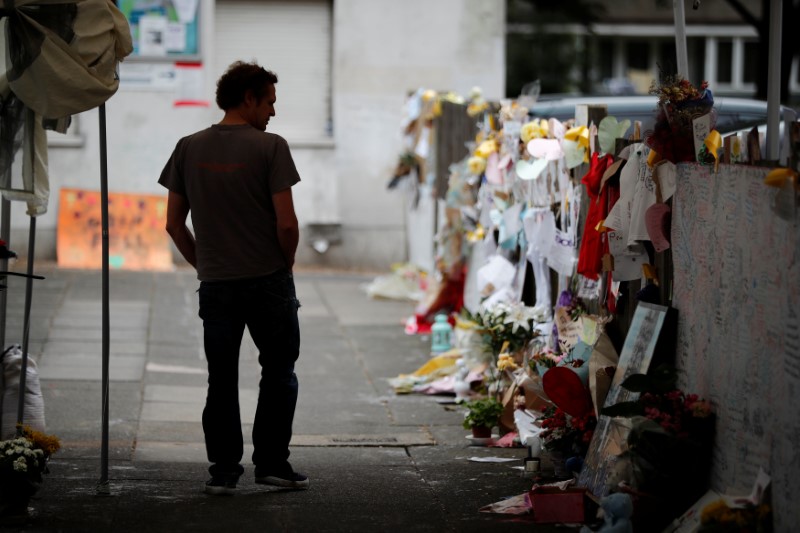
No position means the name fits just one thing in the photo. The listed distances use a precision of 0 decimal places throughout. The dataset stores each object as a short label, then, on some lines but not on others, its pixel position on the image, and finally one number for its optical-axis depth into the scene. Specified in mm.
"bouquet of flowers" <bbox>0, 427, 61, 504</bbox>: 9953
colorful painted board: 29578
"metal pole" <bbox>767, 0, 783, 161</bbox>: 9148
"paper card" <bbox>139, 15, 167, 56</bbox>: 30516
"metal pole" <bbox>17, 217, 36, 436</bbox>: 11289
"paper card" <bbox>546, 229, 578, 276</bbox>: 14758
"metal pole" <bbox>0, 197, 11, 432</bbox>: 11195
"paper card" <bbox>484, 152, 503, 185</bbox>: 18547
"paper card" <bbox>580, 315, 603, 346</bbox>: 12875
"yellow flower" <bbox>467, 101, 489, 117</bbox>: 21312
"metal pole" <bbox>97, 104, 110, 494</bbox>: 11125
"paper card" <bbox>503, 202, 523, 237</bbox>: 17359
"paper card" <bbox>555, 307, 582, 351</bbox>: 13789
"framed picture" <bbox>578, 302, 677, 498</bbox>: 10516
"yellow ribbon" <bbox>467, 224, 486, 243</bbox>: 19516
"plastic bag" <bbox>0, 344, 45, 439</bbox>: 11437
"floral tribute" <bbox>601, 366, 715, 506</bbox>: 9516
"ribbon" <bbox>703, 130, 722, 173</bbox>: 10109
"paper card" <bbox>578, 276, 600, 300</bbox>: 13673
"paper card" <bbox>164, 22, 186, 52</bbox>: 30641
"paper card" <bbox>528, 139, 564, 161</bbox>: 15367
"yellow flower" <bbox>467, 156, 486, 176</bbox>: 18984
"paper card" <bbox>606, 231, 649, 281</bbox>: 11992
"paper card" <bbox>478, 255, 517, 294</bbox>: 17687
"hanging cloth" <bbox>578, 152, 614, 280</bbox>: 12906
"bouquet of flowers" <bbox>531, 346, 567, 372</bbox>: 13570
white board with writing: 8391
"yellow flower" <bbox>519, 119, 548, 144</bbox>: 15969
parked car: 21078
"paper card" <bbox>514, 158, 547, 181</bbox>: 15992
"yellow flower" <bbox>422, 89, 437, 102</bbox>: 25491
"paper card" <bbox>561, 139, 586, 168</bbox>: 14289
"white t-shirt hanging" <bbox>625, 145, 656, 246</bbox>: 11539
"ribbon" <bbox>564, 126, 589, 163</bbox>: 14227
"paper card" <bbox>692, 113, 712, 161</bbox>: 10547
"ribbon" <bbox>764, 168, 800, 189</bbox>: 8289
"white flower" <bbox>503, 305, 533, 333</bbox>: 15703
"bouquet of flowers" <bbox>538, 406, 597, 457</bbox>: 11687
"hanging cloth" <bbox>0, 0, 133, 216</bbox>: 10609
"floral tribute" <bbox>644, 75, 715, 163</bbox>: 10930
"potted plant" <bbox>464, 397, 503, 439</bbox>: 14000
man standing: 10734
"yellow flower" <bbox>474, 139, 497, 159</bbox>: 18672
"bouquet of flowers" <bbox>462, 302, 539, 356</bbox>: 15672
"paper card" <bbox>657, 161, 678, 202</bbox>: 11055
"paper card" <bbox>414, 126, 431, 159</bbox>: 25781
